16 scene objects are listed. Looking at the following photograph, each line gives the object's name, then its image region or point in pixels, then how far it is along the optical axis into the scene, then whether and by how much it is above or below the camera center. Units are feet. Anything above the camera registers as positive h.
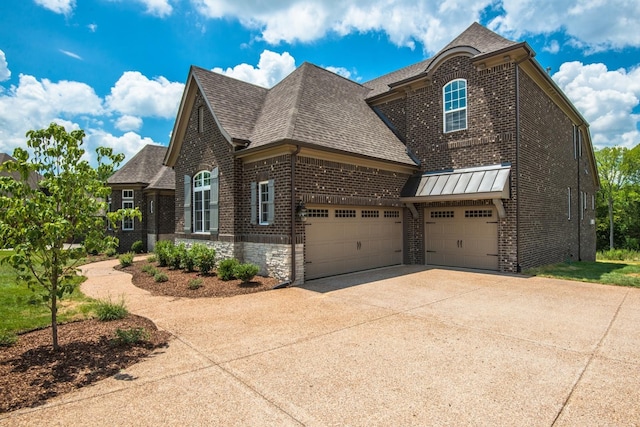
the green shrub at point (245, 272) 33.66 -5.14
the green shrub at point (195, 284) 33.12 -6.12
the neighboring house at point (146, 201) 71.51 +3.35
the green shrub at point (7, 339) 17.97 -5.98
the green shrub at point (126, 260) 50.72 -5.98
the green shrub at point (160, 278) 37.14 -6.16
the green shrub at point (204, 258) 39.29 -4.51
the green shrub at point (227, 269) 35.53 -5.11
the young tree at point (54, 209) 14.99 +0.41
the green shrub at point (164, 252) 45.65 -4.37
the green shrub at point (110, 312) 22.74 -5.92
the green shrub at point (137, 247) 70.64 -5.73
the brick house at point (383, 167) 37.04 +5.42
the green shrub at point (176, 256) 43.75 -4.76
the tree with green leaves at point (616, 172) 145.18 +16.17
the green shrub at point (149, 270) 41.20 -6.10
